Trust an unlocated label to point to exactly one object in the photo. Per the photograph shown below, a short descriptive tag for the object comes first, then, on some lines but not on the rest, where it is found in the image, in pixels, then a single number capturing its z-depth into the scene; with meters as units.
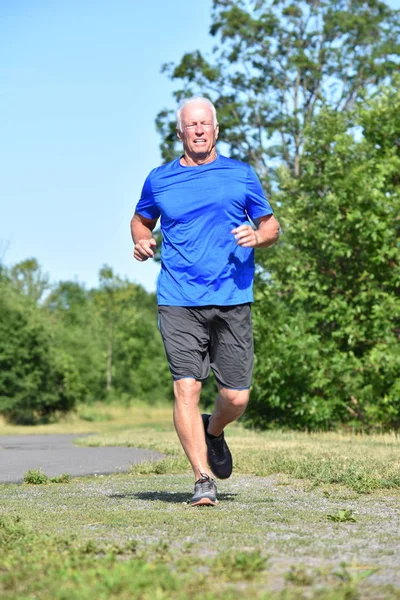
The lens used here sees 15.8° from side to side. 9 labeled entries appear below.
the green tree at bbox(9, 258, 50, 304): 85.42
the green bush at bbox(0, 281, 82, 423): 55.32
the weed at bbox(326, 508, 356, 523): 7.52
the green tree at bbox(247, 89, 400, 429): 24.97
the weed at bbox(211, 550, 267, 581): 5.20
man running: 9.31
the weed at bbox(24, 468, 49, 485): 11.97
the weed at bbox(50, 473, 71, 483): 12.09
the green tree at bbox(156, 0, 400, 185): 50.40
